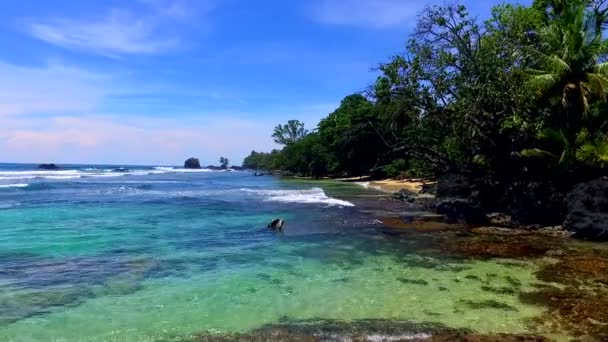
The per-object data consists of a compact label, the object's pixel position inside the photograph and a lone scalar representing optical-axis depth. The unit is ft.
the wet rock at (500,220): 66.69
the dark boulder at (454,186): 82.94
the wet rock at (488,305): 30.07
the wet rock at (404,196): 99.45
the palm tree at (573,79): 60.39
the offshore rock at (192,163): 608.60
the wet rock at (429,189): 112.10
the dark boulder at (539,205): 63.77
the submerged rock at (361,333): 24.86
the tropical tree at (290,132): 354.54
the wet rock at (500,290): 33.49
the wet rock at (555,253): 45.39
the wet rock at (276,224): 65.21
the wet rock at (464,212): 69.67
